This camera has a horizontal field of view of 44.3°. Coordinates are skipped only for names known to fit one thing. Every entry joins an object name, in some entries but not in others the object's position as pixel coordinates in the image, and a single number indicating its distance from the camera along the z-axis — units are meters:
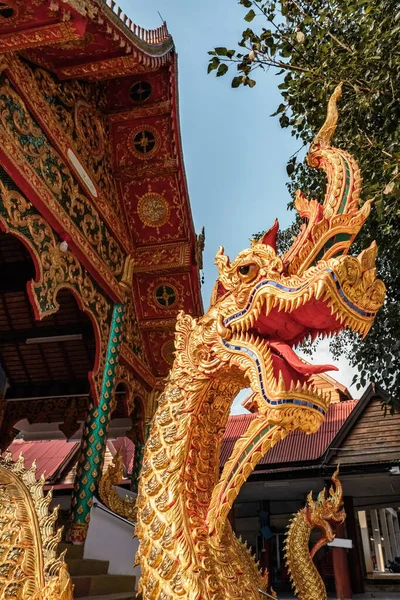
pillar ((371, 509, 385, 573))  13.62
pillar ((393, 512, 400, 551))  16.19
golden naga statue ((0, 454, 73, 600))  1.42
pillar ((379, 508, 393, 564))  14.45
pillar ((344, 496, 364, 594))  8.55
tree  3.95
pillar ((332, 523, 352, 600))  7.69
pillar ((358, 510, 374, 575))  12.23
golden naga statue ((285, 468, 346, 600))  2.03
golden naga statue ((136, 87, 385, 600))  1.53
